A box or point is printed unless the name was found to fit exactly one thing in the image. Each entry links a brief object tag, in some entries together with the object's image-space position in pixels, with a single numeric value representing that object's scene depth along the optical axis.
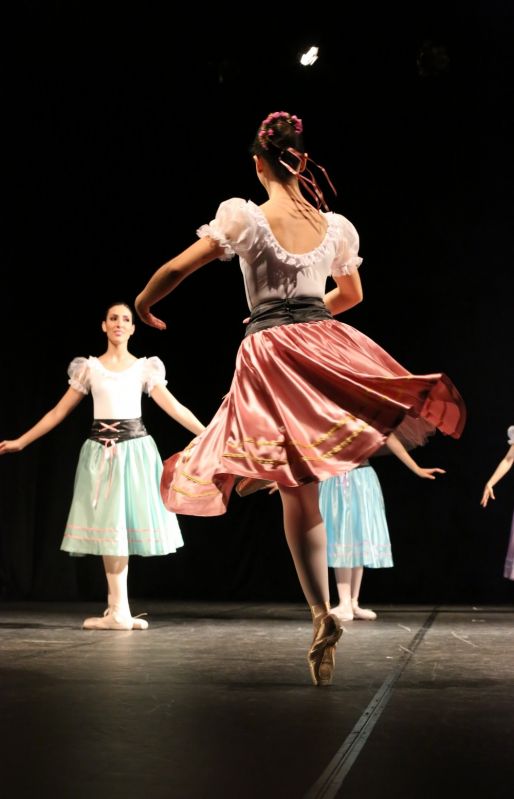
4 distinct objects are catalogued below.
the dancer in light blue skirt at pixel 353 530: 4.72
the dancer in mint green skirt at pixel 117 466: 4.21
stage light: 5.37
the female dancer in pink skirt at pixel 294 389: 2.27
